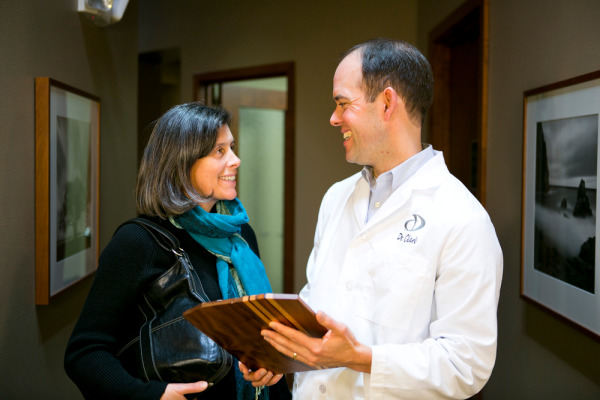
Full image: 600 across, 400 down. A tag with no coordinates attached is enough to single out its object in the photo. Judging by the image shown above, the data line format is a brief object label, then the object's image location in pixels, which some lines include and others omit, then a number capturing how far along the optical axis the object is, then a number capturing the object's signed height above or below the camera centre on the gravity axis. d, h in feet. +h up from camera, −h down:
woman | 4.08 -0.60
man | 3.60 -0.59
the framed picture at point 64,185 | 6.15 +0.02
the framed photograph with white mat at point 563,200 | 4.45 -0.08
